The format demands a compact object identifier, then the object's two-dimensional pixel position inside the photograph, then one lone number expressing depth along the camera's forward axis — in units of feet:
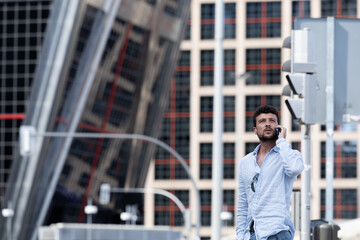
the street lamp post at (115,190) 159.46
